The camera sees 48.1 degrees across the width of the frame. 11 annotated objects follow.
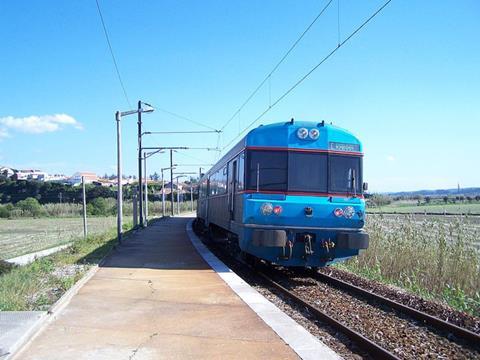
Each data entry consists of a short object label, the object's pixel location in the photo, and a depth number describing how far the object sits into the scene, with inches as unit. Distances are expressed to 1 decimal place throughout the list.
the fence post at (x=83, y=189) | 694.5
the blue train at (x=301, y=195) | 430.6
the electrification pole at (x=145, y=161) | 1388.8
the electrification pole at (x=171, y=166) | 2219.6
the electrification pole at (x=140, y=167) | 1216.6
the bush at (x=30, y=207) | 2935.5
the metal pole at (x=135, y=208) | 1182.9
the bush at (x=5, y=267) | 461.0
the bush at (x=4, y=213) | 2882.4
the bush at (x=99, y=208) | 2915.8
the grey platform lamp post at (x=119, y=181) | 757.2
